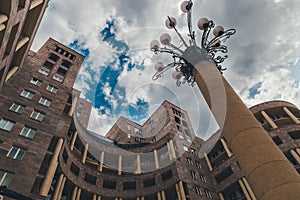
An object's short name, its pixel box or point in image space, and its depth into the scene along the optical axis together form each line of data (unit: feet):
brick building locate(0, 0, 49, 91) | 38.83
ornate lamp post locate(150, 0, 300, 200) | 19.01
